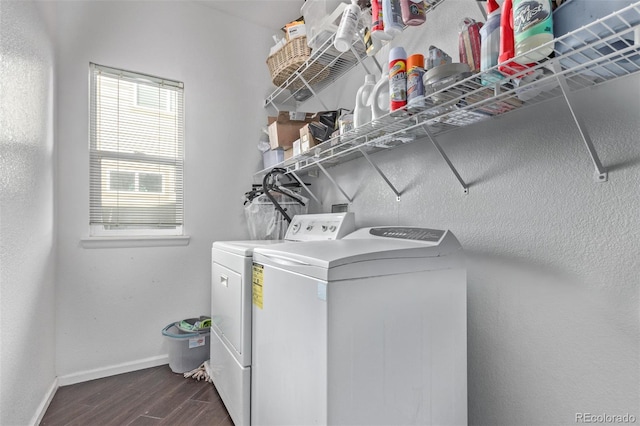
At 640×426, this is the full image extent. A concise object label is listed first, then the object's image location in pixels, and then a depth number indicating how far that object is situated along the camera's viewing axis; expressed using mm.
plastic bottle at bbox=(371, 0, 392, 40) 1301
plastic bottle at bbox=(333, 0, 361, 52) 1511
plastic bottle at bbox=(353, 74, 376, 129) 1477
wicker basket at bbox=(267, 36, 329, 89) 2094
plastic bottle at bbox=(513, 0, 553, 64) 742
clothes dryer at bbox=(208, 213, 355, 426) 1530
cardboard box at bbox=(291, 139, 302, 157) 2081
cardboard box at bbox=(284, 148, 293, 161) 2294
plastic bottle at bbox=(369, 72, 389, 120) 1354
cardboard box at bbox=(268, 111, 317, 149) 2340
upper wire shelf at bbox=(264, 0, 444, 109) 1812
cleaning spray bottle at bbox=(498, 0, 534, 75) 825
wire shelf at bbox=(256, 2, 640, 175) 690
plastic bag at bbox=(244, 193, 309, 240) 2490
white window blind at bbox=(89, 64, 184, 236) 2295
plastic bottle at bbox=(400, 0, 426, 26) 1199
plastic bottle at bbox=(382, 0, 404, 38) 1240
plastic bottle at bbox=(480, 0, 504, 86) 893
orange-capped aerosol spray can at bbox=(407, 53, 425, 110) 1119
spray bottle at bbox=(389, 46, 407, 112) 1190
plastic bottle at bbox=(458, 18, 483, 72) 1062
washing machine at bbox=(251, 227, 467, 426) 947
